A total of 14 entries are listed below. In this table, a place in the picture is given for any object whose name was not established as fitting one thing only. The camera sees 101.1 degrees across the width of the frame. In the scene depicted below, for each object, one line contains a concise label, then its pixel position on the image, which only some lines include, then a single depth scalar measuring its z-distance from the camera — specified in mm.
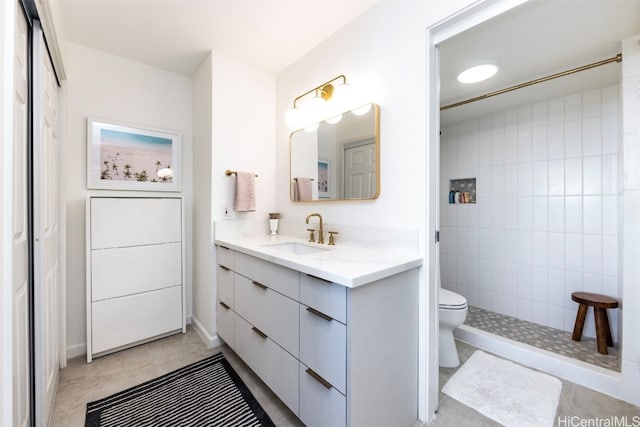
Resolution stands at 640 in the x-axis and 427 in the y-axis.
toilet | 1856
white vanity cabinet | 1063
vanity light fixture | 1863
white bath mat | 1437
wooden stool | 2039
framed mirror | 1664
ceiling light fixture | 2059
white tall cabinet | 1980
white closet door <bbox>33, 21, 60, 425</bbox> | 1192
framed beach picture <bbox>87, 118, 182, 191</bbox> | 2113
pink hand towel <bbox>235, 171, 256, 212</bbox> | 2172
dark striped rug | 1409
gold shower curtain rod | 1675
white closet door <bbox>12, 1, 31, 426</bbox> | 885
